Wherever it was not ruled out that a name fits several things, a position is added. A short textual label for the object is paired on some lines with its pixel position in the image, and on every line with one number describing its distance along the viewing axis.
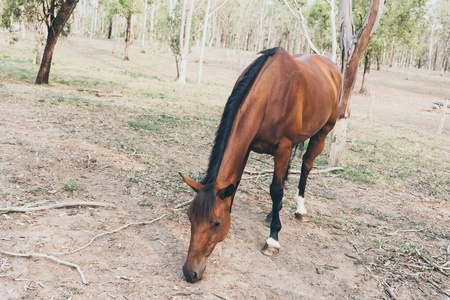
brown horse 3.01
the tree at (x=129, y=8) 29.88
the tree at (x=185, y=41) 21.68
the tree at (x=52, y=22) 13.01
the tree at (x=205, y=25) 22.07
